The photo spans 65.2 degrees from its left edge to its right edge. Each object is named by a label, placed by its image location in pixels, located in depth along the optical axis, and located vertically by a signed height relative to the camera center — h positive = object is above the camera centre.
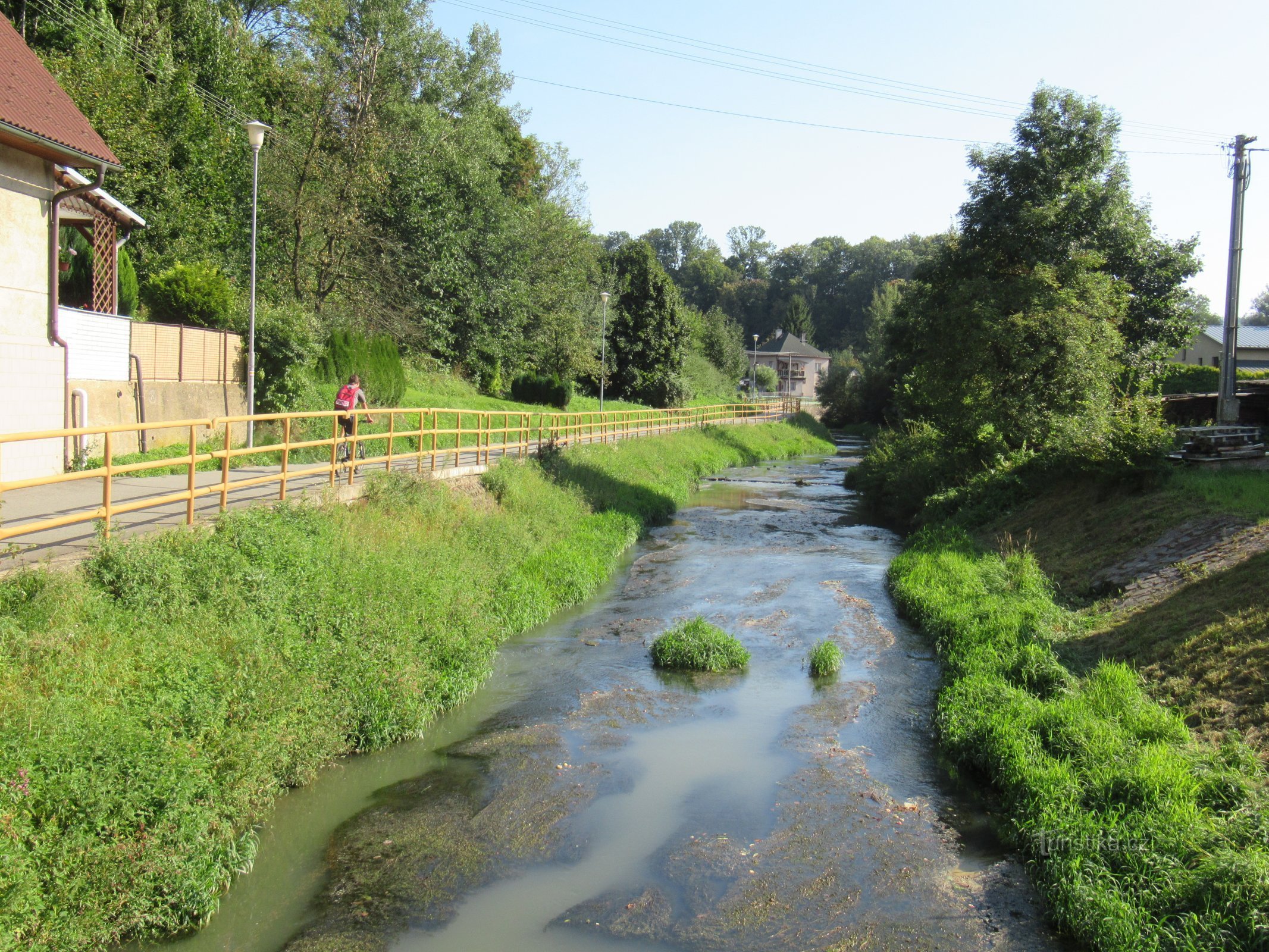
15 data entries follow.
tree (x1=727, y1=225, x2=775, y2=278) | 167.75 +25.36
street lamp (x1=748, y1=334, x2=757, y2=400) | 78.22 +1.48
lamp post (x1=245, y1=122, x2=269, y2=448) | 17.95 +1.26
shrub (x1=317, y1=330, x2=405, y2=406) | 28.97 +0.86
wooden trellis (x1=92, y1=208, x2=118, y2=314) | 19.86 +2.53
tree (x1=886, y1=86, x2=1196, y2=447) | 25.14 +3.22
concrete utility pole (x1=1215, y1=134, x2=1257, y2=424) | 21.45 +2.38
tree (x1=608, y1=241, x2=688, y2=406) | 57.00 +3.33
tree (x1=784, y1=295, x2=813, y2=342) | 126.06 +10.51
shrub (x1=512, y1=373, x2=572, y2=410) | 45.44 +0.28
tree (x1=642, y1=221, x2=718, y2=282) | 166.50 +26.45
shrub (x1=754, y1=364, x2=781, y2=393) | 97.06 +1.97
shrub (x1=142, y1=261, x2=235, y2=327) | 25.50 +2.36
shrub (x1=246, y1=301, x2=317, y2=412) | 24.48 +0.77
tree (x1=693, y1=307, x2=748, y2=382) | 76.62 +4.28
